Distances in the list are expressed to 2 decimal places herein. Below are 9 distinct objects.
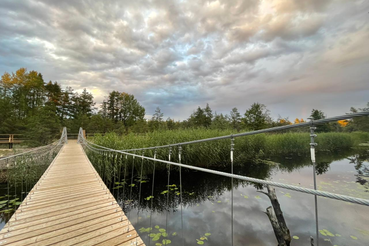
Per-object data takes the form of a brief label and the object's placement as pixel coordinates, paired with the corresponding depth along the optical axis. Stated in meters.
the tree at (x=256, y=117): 17.97
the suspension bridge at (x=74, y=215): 1.60
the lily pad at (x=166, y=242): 2.74
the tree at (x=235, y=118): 21.22
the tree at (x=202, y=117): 22.02
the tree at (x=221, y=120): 16.71
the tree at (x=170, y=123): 21.76
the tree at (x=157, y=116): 25.97
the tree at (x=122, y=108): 29.00
